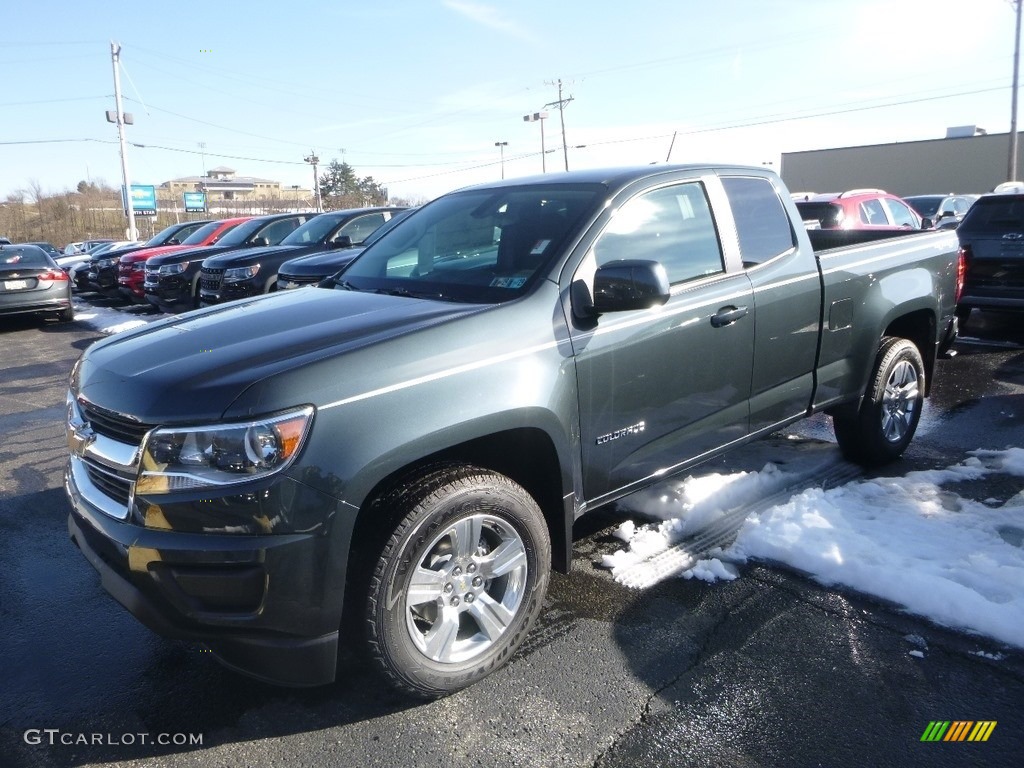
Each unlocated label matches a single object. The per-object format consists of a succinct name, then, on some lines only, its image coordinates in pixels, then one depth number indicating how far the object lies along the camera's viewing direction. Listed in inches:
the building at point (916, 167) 1927.9
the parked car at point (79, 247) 1358.4
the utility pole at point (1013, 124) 1363.2
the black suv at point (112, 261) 643.5
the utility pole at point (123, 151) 1599.4
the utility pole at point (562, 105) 2281.0
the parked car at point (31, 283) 515.2
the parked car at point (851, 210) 401.7
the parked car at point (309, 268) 360.2
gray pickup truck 96.7
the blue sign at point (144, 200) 2210.9
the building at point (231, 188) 4429.1
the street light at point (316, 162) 2599.4
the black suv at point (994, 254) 336.5
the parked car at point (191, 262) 504.7
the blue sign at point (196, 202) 2883.9
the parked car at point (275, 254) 422.6
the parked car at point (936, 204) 762.8
